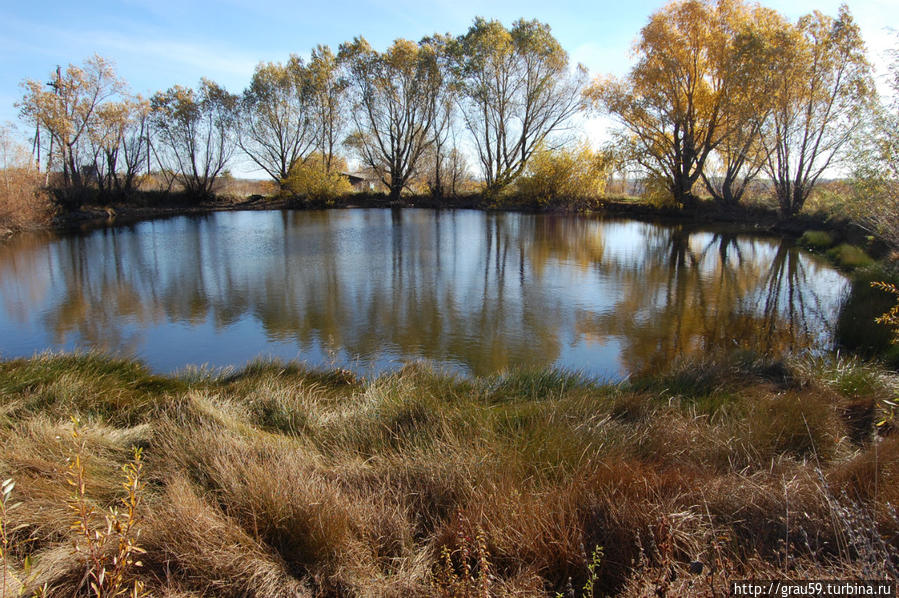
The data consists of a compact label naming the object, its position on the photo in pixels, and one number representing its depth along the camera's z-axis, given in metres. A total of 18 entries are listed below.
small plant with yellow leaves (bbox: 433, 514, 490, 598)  1.82
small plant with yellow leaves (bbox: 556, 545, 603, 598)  1.83
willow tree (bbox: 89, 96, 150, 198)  29.61
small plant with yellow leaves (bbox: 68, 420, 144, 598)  1.64
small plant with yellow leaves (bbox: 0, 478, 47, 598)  1.46
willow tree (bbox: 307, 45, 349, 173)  34.28
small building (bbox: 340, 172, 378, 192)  43.02
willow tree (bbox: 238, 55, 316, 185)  34.94
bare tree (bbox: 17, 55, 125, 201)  25.72
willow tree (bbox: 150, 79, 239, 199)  35.41
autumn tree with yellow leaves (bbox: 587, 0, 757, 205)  23.16
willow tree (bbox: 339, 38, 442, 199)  32.44
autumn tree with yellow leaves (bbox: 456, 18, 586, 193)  30.84
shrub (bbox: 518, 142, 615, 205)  29.88
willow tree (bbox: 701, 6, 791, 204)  19.17
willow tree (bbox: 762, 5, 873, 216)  17.66
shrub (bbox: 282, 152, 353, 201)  35.75
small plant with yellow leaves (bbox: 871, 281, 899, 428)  2.93
